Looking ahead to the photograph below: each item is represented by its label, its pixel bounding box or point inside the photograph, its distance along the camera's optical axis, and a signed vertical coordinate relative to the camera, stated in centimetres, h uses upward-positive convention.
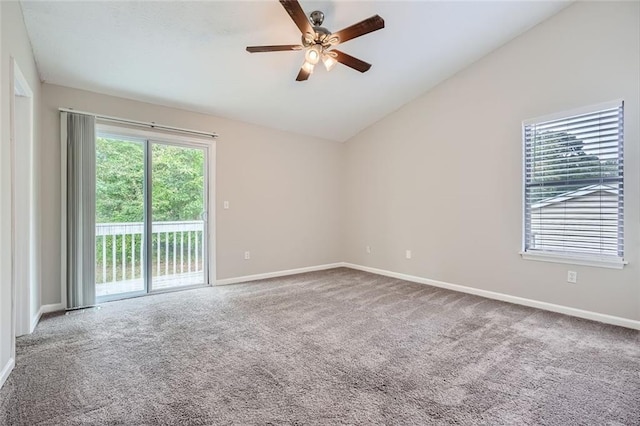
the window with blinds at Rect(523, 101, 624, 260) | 313 +28
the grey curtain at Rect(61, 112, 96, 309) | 347 +3
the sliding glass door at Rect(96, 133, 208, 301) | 388 -8
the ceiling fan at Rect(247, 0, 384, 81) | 235 +142
